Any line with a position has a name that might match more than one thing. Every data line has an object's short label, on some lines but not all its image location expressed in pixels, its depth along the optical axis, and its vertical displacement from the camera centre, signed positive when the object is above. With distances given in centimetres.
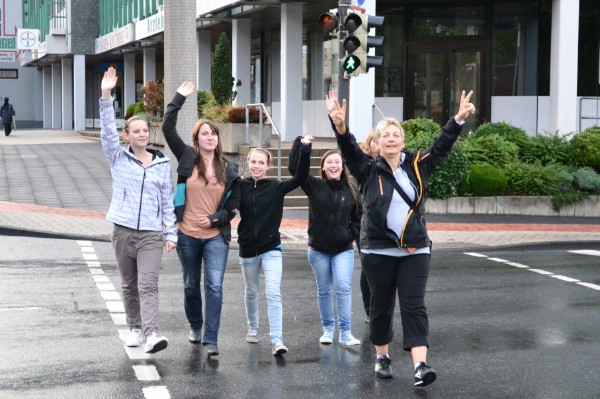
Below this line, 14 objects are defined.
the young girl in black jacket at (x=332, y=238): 975 -92
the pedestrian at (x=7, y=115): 5519 +47
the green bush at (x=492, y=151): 2406 -51
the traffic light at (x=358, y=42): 1764 +124
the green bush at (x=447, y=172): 2259 -88
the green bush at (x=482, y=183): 2303 -110
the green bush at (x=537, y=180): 2334 -106
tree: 2908 +117
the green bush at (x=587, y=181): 2342 -108
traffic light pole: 1791 +108
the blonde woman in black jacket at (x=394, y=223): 812 -66
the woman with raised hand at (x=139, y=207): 903 -62
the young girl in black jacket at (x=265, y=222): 932 -75
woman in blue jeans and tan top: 916 -63
